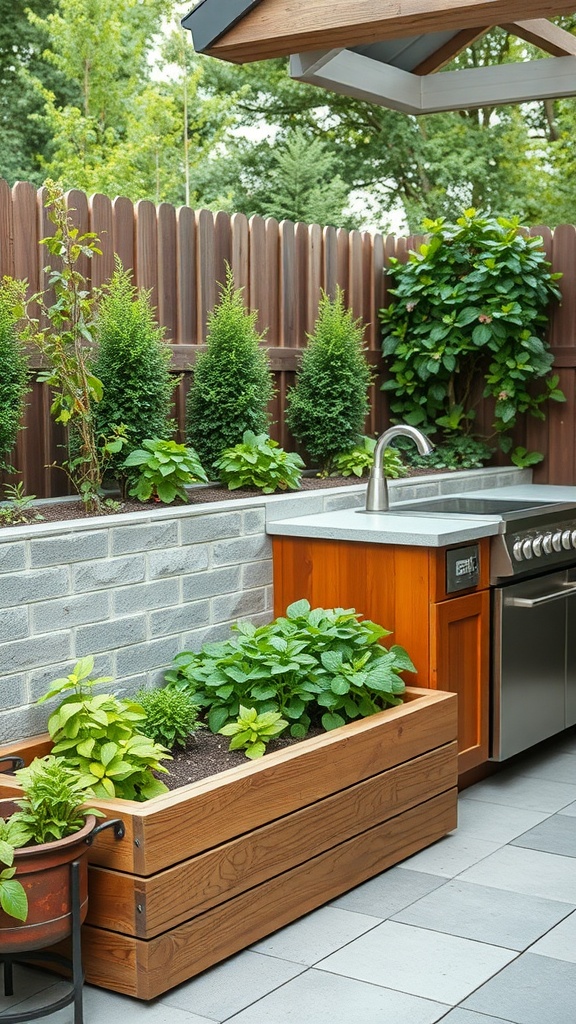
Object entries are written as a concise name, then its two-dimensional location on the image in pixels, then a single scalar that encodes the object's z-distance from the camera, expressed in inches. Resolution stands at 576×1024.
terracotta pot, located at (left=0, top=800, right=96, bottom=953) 93.4
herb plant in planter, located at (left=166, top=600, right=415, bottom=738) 130.0
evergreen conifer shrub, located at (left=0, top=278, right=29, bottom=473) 134.3
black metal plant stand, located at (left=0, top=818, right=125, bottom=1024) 95.0
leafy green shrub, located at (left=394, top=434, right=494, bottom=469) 218.1
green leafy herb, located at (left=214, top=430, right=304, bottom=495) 166.6
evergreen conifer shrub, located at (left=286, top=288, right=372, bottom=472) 192.9
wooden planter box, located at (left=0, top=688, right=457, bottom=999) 100.4
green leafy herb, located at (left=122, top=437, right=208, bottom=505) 149.1
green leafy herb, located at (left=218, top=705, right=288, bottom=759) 122.9
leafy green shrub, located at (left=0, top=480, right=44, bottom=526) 131.2
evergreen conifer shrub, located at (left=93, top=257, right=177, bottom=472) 149.3
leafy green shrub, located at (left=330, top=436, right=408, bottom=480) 195.0
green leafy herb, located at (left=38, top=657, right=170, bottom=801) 108.4
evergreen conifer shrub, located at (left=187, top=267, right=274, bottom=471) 169.3
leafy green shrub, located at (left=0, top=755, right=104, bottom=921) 96.4
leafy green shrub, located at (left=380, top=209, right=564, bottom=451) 211.6
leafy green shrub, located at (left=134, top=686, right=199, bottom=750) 123.3
